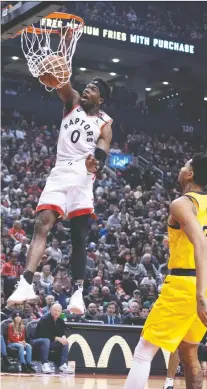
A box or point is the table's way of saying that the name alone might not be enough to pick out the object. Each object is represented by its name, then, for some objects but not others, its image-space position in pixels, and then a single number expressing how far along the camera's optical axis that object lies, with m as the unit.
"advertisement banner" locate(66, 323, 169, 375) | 12.98
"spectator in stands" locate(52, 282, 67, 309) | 14.12
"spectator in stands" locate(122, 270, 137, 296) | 16.19
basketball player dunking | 6.04
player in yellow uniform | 5.21
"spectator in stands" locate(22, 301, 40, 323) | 13.05
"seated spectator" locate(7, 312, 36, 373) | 12.20
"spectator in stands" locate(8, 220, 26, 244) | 15.89
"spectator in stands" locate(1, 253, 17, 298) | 13.98
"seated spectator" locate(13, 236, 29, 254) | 15.23
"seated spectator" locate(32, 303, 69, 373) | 12.27
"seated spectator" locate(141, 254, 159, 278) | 17.48
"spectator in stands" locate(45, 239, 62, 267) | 16.03
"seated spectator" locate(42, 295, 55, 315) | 13.25
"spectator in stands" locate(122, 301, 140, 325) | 14.38
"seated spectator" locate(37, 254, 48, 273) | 15.20
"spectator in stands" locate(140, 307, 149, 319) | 14.77
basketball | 5.95
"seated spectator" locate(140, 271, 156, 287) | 16.45
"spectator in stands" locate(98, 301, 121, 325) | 14.24
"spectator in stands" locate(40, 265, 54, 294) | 14.36
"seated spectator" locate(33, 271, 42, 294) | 14.22
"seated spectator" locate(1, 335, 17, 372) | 12.15
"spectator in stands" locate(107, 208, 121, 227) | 19.75
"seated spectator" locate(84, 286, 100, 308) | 14.85
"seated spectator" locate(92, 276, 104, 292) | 15.34
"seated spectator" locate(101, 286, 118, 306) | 15.08
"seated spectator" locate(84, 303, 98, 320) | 14.23
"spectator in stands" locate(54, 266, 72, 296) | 14.56
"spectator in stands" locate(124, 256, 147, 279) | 17.13
